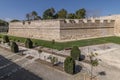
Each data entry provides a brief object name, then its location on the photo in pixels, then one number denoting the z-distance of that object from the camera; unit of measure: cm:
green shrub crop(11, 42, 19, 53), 873
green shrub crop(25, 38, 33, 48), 985
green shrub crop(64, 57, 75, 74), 519
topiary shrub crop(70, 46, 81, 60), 668
